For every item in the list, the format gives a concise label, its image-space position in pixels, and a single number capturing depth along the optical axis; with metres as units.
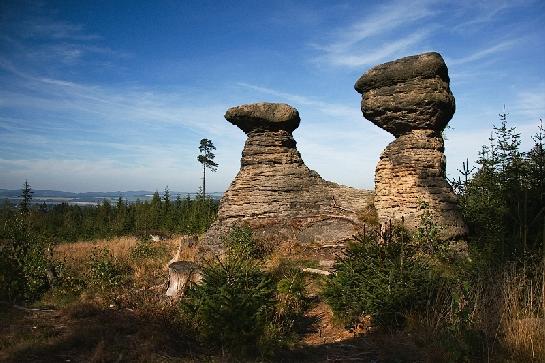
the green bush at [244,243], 15.97
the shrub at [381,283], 7.54
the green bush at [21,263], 10.90
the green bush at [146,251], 18.52
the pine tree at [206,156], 62.12
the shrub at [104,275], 12.52
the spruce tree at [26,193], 49.83
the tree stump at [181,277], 10.66
